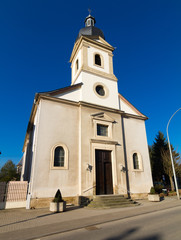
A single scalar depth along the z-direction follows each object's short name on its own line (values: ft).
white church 40.24
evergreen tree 87.81
